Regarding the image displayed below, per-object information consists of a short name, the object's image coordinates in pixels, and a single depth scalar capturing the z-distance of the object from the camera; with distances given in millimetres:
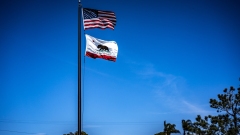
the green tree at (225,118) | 38781
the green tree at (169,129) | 62844
